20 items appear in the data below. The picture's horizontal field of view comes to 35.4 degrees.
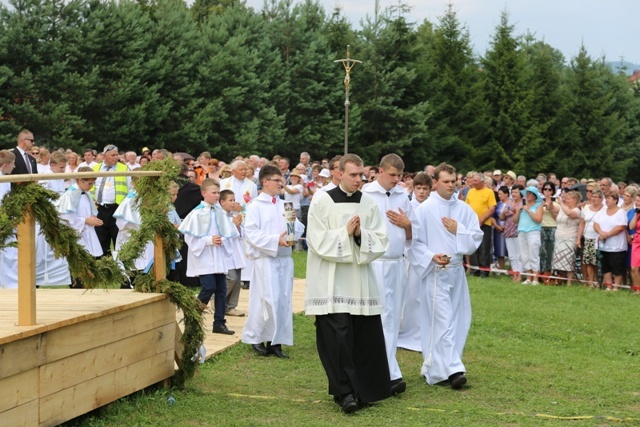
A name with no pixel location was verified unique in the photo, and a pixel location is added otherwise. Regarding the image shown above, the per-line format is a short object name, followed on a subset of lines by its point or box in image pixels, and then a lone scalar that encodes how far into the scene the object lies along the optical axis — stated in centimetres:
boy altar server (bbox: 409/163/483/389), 1005
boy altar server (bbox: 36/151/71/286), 1348
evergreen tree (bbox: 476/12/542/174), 5272
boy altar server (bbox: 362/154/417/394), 983
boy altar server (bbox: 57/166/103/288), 1399
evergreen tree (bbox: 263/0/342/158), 4641
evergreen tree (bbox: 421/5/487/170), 5191
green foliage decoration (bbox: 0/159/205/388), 712
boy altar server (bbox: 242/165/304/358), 1113
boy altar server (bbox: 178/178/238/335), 1157
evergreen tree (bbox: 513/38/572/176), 5278
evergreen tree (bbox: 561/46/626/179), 5528
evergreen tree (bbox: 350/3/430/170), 4975
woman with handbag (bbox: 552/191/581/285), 1886
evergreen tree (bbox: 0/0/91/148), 3528
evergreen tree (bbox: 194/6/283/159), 4156
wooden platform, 675
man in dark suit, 1388
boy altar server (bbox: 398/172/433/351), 1177
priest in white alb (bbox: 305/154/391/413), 885
